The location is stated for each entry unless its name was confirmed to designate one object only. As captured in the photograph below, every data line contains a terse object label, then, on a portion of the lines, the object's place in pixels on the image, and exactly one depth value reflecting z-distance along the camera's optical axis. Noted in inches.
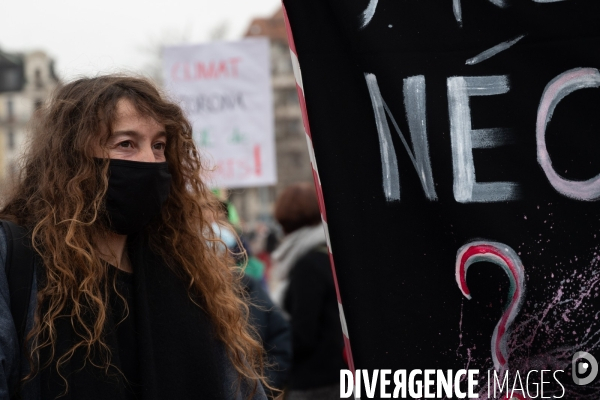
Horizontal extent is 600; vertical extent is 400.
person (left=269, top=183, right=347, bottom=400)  164.6
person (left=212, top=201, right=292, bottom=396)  159.3
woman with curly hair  80.0
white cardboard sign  278.2
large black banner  79.4
